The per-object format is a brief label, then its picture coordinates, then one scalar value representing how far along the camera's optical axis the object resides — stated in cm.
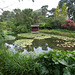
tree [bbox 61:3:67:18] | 2111
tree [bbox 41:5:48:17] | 3212
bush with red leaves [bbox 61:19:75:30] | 1216
